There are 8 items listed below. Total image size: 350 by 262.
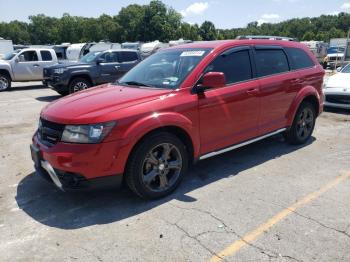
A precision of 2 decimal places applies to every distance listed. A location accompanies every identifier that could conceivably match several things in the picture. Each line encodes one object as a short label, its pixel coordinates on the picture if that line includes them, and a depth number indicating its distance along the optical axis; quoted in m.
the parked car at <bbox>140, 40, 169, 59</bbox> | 30.79
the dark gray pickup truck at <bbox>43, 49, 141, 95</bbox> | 12.11
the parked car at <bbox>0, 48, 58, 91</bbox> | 15.32
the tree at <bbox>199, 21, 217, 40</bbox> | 103.38
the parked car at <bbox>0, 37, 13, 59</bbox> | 39.64
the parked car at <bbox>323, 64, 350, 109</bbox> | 8.86
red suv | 3.61
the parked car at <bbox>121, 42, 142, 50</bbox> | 31.66
